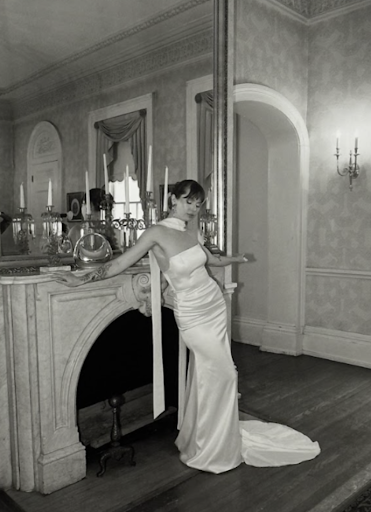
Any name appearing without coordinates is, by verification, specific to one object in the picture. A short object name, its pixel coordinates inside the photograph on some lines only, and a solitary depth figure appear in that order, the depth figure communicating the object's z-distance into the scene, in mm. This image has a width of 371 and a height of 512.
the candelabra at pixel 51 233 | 2898
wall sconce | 4812
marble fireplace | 2629
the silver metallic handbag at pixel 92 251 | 2859
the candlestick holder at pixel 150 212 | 3428
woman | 2840
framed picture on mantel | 3045
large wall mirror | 2785
